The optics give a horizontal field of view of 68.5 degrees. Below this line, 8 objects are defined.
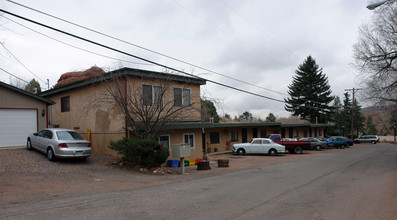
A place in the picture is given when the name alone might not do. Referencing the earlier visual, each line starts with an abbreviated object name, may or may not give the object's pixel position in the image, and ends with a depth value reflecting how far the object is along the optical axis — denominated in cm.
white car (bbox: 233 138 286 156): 2606
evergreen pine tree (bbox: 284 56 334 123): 5962
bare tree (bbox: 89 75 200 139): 1550
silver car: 1384
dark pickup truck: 2888
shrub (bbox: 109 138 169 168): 1445
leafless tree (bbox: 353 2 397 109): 2009
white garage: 1688
